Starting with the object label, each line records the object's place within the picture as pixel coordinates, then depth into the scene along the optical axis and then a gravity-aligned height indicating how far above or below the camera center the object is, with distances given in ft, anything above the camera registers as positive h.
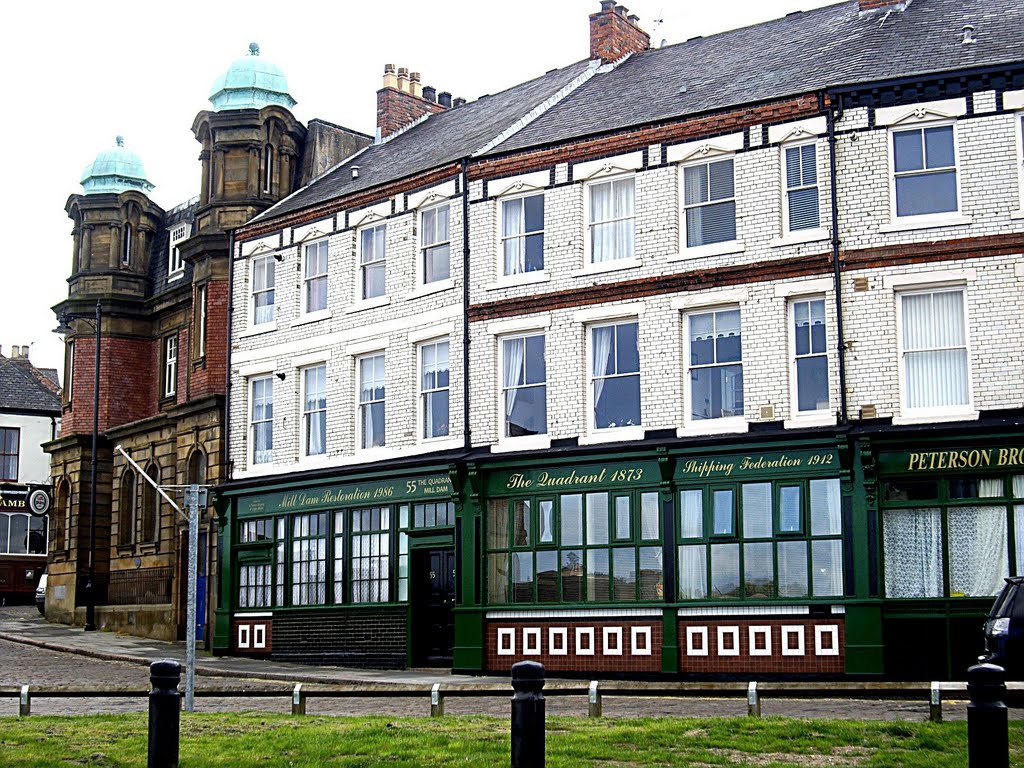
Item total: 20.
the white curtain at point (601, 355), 88.17 +12.71
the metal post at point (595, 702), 55.31 -5.08
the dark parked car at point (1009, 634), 59.41 -2.71
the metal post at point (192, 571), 54.08 -0.13
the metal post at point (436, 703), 57.00 -5.23
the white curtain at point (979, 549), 74.33 +0.91
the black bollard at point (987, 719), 32.30 -3.31
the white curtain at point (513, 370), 92.02 +12.34
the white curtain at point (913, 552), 75.51 +0.78
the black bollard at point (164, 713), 38.86 -3.85
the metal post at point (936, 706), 51.36 -4.82
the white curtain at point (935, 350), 77.05 +11.35
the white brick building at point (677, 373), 76.59 +11.40
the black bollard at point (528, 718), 35.91 -3.66
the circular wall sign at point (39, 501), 152.66 +6.90
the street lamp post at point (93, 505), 133.69 +5.78
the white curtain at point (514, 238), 93.30 +20.88
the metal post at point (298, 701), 57.72 -5.23
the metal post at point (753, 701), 53.57 -4.85
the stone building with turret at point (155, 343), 118.32 +20.18
